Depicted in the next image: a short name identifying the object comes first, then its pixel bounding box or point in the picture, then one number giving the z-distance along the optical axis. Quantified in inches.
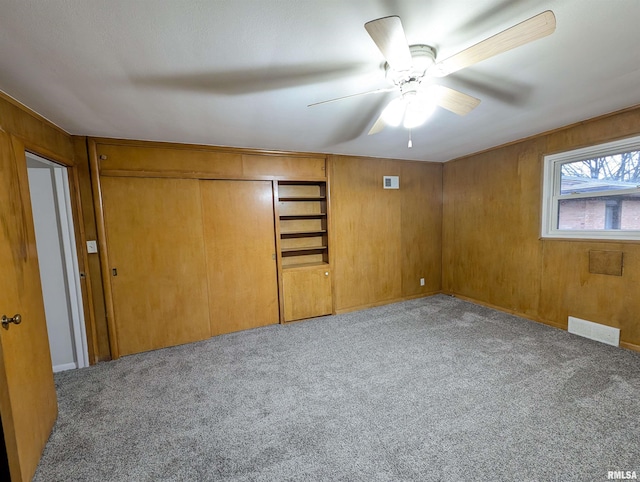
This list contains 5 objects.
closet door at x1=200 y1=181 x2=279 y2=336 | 122.6
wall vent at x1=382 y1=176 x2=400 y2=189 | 156.3
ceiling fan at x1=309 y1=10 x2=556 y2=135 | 39.8
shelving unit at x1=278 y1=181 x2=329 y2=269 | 143.3
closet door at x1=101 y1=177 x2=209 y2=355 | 107.7
